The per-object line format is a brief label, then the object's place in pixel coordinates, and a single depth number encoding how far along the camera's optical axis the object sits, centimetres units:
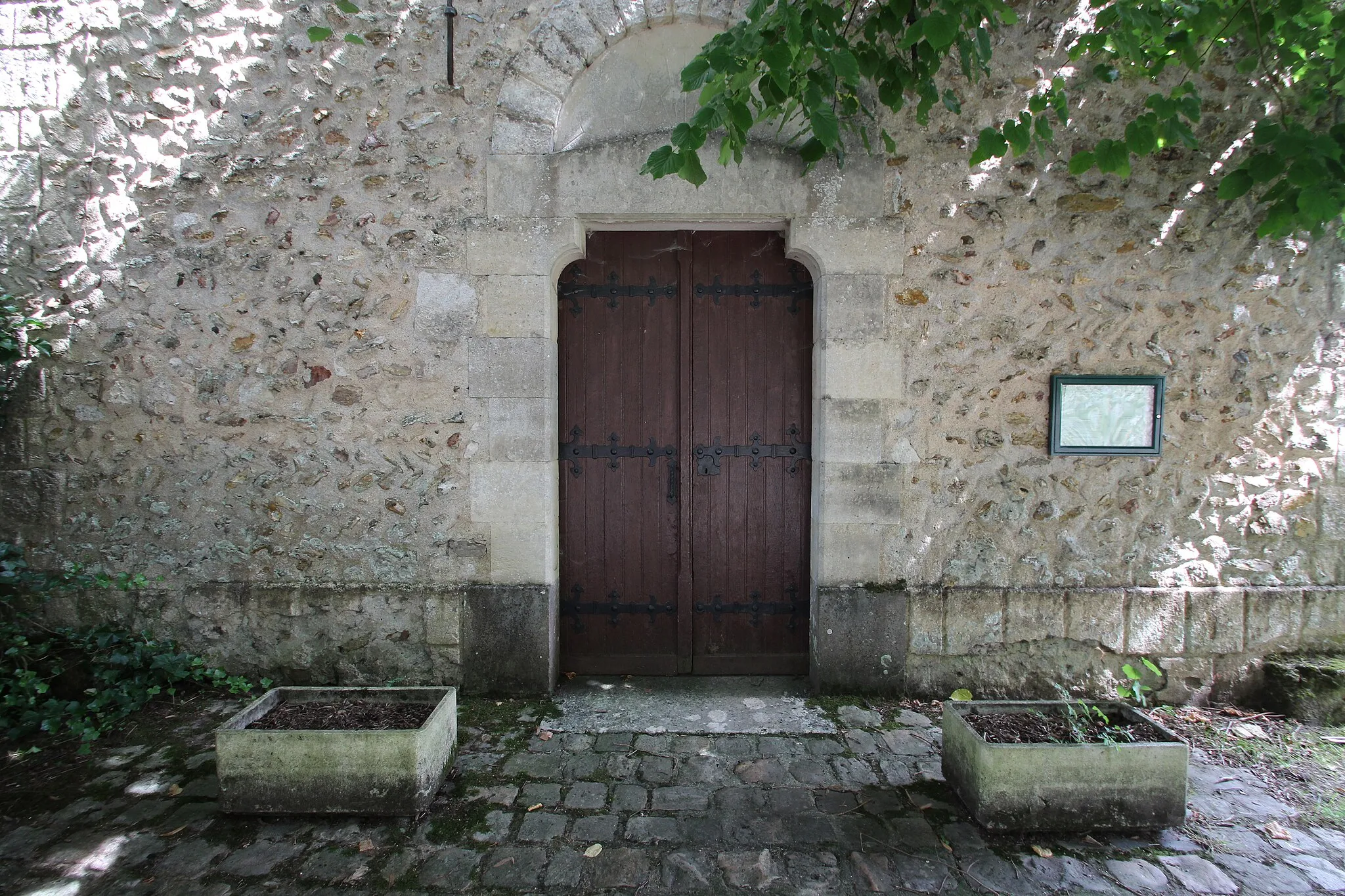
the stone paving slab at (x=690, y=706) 313
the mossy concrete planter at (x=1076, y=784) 236
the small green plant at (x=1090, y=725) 243
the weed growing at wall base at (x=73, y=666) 307
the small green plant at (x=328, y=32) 290
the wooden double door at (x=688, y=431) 364
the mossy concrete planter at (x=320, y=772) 241
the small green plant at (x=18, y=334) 327
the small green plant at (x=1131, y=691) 328
